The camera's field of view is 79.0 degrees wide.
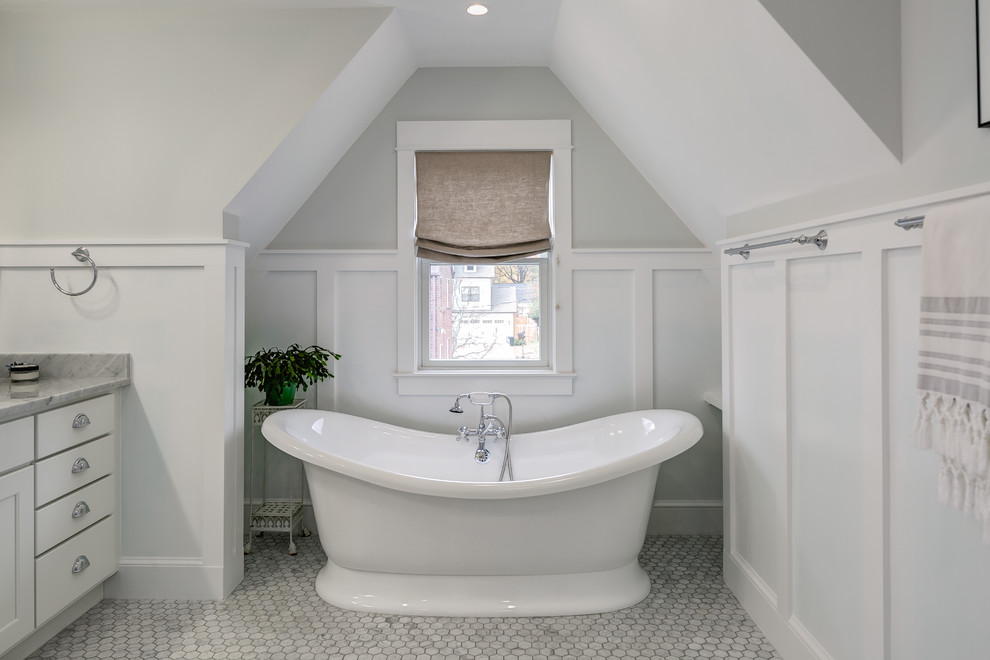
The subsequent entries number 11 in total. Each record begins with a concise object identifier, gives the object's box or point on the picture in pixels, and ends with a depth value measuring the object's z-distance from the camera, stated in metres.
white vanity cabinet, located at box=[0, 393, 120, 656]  1.86
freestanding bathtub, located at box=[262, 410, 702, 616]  2.23
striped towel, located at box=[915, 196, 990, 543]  1.06
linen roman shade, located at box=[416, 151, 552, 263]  3.17
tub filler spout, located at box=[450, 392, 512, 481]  2.86
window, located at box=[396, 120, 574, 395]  3.13
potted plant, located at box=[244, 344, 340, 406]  2.74
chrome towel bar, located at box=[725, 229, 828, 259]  1.71
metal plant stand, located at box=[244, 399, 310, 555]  2.80
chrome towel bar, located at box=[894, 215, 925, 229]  1.27
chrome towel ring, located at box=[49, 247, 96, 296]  2.38
